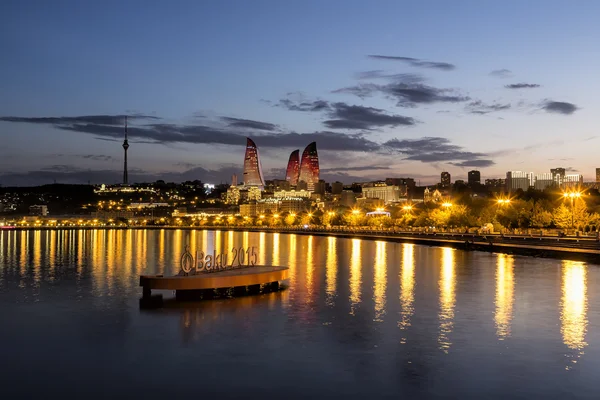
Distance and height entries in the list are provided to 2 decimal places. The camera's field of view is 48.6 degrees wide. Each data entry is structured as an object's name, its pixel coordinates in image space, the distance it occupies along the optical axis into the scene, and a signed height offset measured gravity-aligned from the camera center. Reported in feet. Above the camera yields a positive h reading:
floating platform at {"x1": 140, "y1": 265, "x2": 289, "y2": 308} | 85.40 -10.88
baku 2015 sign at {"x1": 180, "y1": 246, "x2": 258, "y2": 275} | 91.04 -9.03
